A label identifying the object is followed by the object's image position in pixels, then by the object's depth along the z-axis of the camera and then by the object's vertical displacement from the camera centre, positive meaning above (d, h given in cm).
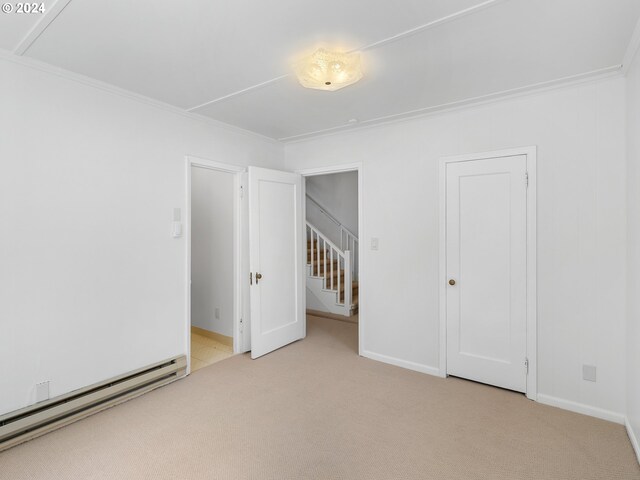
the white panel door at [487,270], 276 -28
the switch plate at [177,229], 303 +9
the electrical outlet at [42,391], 225 -102
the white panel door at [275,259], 359 -24
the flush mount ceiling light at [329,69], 206 +106
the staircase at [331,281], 529 -70
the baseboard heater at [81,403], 214 -117
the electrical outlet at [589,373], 248 -100
